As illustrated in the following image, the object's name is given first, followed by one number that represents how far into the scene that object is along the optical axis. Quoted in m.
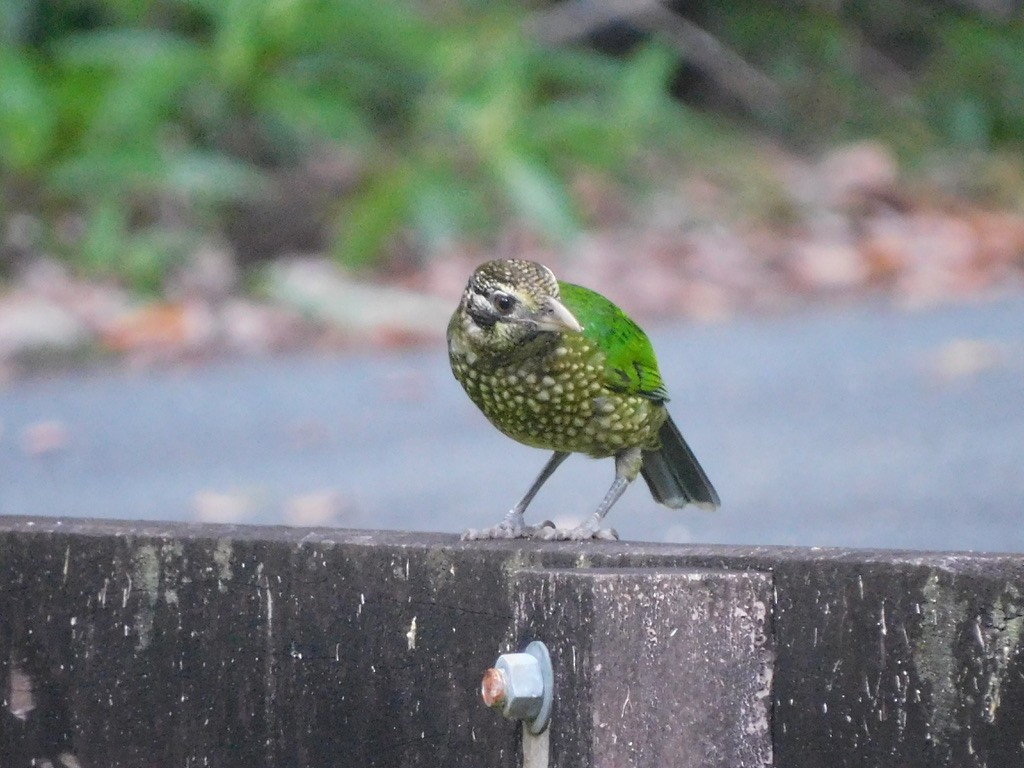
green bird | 7.53
